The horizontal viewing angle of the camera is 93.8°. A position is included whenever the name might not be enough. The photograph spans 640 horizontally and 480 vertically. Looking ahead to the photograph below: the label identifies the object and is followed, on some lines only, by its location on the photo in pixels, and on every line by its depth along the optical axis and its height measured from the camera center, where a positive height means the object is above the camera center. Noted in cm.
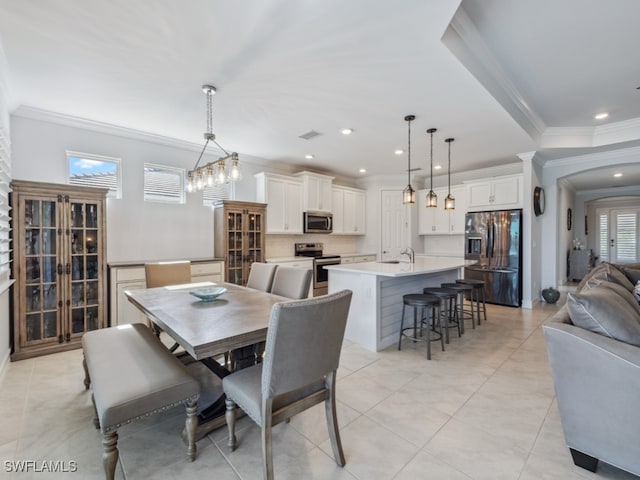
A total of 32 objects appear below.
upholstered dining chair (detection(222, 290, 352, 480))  138 -67
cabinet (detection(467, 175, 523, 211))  523 +82
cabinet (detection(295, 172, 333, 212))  571 +91
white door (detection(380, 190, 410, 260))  662 +28
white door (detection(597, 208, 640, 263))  870 +8
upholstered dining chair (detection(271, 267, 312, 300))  268 -42
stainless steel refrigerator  514 -26
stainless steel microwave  579 +31
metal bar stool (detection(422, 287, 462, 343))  350 -67
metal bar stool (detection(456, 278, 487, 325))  408 -63
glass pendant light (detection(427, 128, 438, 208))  373 +48
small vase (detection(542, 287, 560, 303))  541 -104
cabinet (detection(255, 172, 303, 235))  526 +68
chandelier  259 +60
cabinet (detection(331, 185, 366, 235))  637 +61
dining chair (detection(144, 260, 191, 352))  326 -41
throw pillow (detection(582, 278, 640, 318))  204 -39
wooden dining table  154 -51
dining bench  142 -77
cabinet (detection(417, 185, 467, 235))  611 +48
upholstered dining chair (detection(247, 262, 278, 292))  312 -42
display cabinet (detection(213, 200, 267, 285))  459 +4
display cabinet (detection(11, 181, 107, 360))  303 -30
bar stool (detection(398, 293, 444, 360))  310 -69
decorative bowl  235 -45
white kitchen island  330 -66
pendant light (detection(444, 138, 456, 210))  400 +46
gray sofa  143 -71
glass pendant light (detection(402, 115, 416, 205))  345 +52
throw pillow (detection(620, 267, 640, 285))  375 -46
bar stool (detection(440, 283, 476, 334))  378 -65
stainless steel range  569 -47
